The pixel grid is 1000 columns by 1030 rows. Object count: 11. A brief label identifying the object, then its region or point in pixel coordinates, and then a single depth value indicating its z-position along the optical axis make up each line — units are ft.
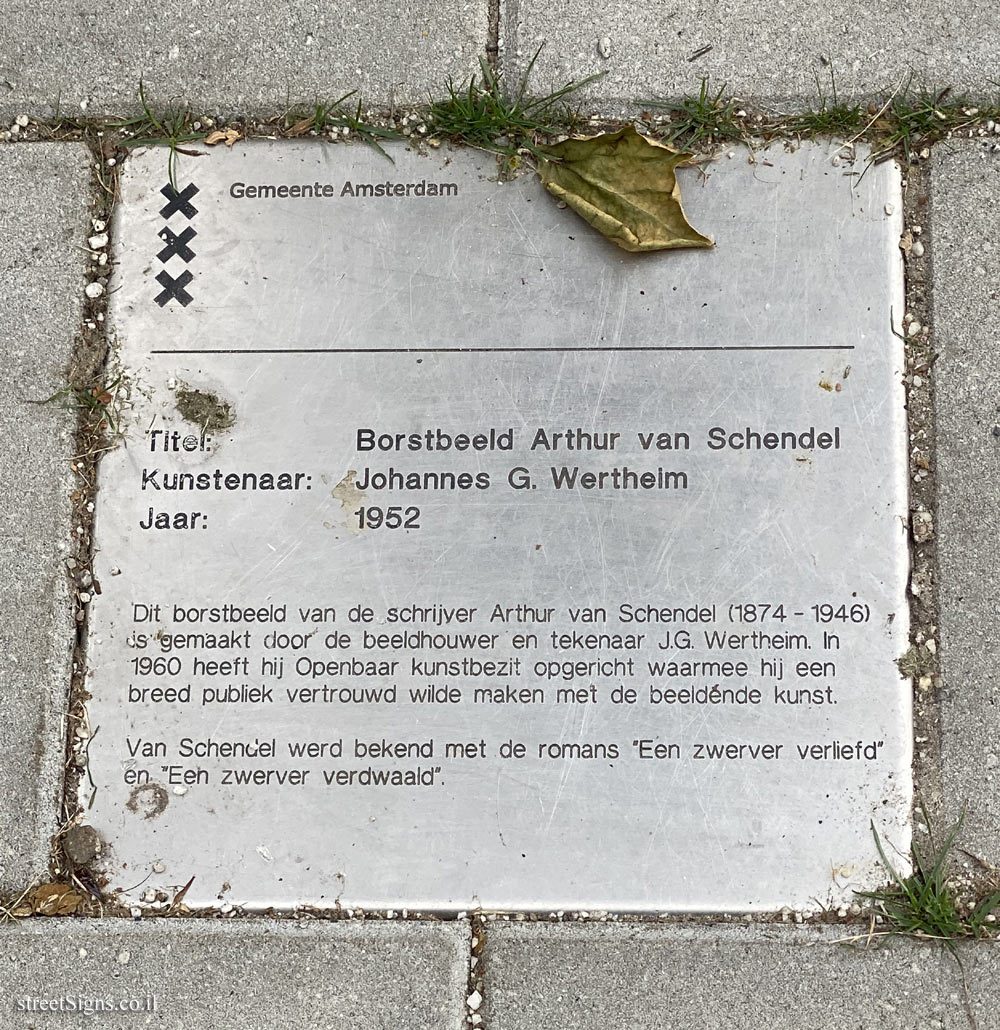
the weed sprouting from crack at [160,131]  2.23
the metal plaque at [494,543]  2.13
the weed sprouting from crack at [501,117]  2.21
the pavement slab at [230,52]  2.24
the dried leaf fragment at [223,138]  2.23
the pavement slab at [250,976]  2.12
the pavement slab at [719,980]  2.11
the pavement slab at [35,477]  2.17
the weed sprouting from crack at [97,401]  2.20
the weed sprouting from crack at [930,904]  2.10
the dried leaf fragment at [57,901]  2.15
